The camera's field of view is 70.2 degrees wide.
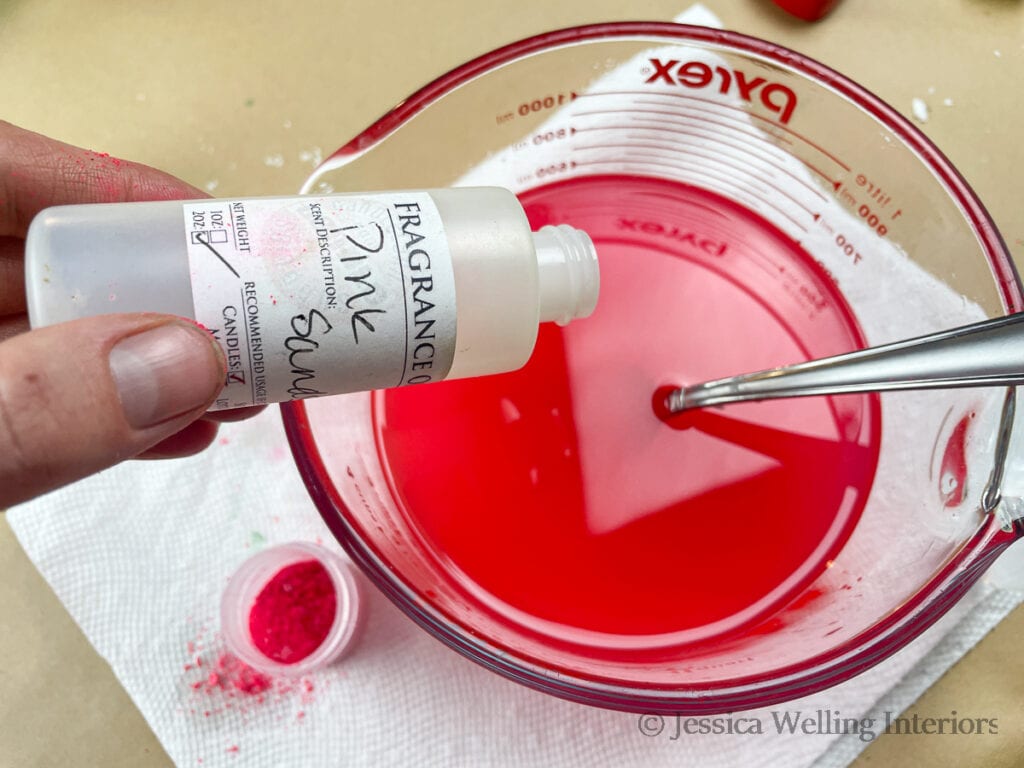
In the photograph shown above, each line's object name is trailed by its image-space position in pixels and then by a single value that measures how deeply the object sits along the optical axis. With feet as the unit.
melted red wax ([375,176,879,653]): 0.56
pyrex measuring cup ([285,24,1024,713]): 0.51
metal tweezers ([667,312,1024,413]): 0.34
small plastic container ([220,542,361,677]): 0.56
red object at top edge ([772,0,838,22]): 0.68
